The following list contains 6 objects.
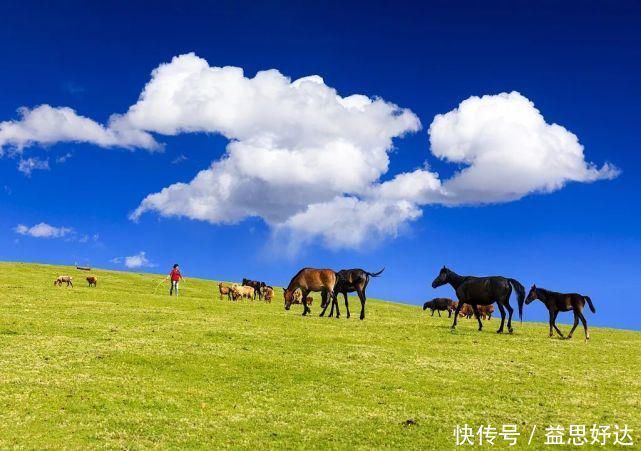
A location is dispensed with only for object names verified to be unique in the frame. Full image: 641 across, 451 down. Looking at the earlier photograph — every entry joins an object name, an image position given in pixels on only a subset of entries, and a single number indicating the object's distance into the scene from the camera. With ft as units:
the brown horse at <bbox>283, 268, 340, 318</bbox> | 124.16
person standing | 171.29
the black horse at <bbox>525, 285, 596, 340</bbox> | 101.35
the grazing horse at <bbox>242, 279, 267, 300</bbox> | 196.09
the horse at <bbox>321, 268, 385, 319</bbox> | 121.60
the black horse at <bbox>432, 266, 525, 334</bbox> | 104.88
